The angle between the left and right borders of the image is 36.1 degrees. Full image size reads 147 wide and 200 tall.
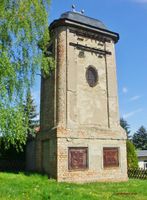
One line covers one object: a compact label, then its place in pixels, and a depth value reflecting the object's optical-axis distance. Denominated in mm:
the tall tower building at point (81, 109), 13141
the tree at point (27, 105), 9431
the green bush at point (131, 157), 18060
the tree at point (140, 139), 55175
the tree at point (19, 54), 8305
